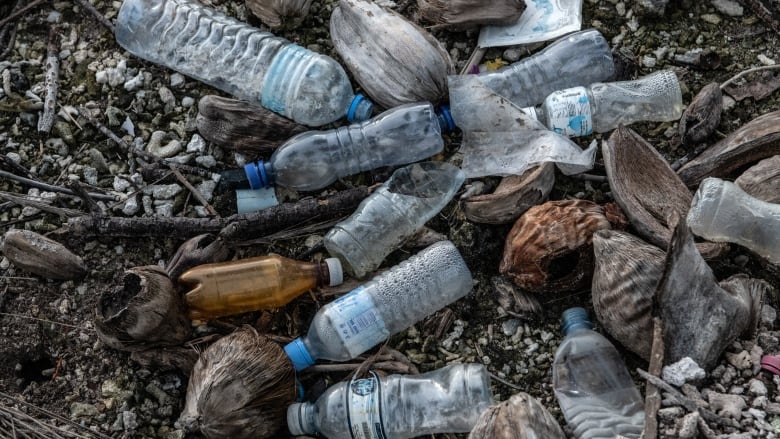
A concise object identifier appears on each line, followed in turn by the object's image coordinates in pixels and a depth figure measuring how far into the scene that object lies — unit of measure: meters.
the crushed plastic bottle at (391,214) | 2.39
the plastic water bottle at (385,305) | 2.28
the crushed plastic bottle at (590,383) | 2.12
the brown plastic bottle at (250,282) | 2.29
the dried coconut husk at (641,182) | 2.28
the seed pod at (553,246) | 2.22
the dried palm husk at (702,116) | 2.39
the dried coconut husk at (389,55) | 2.45
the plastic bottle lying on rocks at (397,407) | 2.17
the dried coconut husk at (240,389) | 2.04
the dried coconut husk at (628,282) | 2.07
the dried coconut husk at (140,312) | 2.10
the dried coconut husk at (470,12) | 2.52
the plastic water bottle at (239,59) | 2.50
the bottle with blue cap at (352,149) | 2.44
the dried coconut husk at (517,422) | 1.94
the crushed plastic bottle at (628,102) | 2.45
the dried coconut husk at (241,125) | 2.46
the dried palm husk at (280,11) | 2.52
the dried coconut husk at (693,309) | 1.98
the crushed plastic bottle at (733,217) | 2.16
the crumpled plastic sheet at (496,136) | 2.38
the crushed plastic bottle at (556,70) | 2.52
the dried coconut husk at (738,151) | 2.29
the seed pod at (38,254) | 2.32
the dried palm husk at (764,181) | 2.22
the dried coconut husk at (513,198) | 2.32
